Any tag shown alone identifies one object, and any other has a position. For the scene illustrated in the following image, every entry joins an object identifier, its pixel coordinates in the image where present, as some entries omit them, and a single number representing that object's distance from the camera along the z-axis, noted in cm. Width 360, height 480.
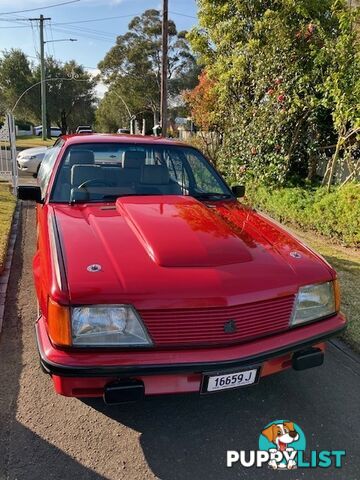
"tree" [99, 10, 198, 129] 3925
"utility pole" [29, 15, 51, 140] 3294
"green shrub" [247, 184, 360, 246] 609
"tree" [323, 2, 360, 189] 631
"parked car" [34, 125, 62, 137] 4889
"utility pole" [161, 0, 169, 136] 1441
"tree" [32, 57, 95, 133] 4247
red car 206
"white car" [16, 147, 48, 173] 1221
